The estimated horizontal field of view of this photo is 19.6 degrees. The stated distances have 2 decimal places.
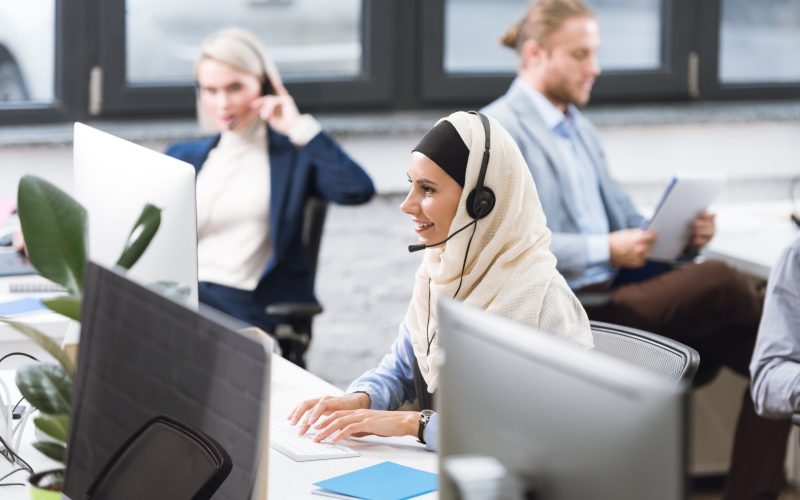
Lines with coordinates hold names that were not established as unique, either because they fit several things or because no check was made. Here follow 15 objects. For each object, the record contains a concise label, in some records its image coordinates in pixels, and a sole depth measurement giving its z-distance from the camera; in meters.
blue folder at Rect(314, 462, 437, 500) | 3.50
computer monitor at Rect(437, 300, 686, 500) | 2.48
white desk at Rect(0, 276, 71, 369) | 4.21
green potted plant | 3.23
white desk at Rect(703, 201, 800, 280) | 5.08
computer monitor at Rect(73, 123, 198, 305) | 3.58
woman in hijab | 3.81
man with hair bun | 4.96
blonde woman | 5.07
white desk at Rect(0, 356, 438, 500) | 3.53
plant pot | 3.26
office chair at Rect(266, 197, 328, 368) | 4.85
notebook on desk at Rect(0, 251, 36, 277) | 4.73
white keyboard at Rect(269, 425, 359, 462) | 3.65
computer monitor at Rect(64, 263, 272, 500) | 2.97
